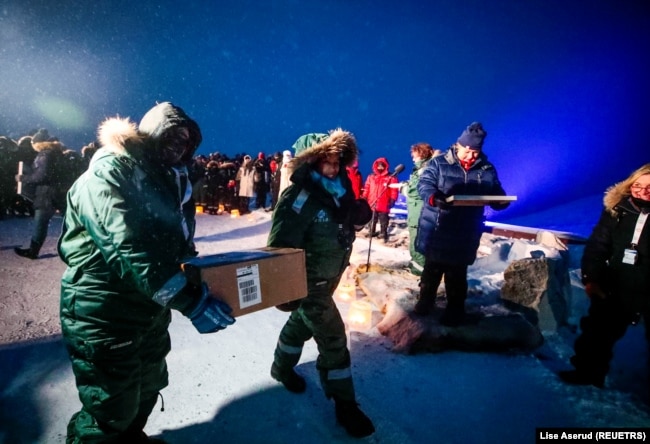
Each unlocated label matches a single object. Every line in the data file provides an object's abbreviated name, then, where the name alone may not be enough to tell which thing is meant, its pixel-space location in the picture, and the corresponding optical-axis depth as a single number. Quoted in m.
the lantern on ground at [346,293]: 5.02
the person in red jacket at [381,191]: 8.05
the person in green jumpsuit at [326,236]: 2.37
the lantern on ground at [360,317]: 4.11
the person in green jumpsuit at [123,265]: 1.41
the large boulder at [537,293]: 4.09
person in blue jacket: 3.54
